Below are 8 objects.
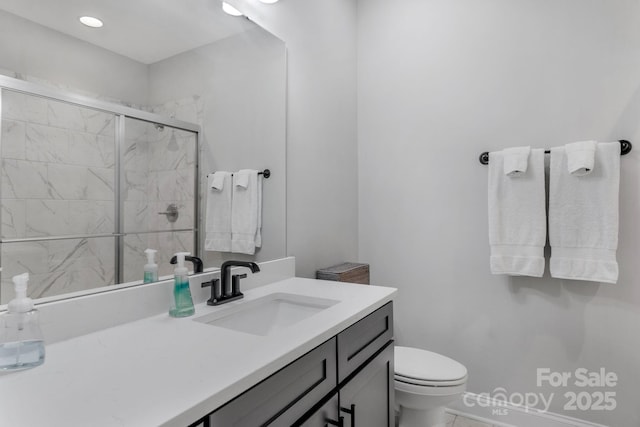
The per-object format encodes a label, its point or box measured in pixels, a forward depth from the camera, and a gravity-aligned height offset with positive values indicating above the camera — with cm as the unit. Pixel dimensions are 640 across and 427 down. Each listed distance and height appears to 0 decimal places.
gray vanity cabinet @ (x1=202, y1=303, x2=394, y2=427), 73 -45
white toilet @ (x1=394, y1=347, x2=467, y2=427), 155 -76
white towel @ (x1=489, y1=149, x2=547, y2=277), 176 -2
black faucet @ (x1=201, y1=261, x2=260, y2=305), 123 -26
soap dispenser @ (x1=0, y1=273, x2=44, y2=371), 73 -26
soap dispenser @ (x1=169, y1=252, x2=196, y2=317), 109 -26
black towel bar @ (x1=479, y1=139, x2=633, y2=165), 164 +31
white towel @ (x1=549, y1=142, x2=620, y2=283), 162 -2
